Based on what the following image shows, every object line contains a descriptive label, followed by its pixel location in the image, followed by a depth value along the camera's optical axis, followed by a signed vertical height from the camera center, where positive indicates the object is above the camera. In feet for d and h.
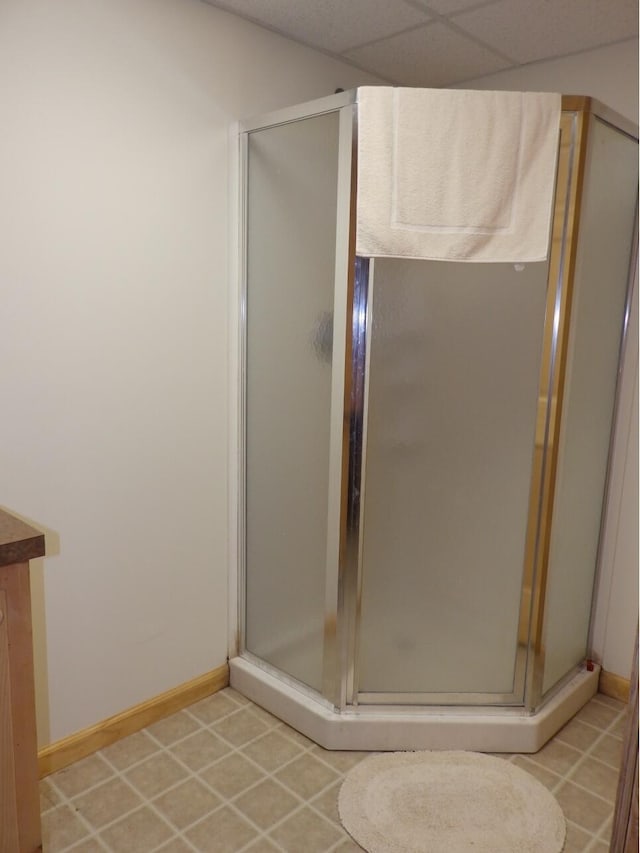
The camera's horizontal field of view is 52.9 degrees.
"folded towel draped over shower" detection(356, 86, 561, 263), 5.24 +1.29
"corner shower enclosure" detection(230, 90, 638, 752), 5.76 -1.02
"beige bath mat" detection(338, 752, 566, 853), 5.21 -4.08
